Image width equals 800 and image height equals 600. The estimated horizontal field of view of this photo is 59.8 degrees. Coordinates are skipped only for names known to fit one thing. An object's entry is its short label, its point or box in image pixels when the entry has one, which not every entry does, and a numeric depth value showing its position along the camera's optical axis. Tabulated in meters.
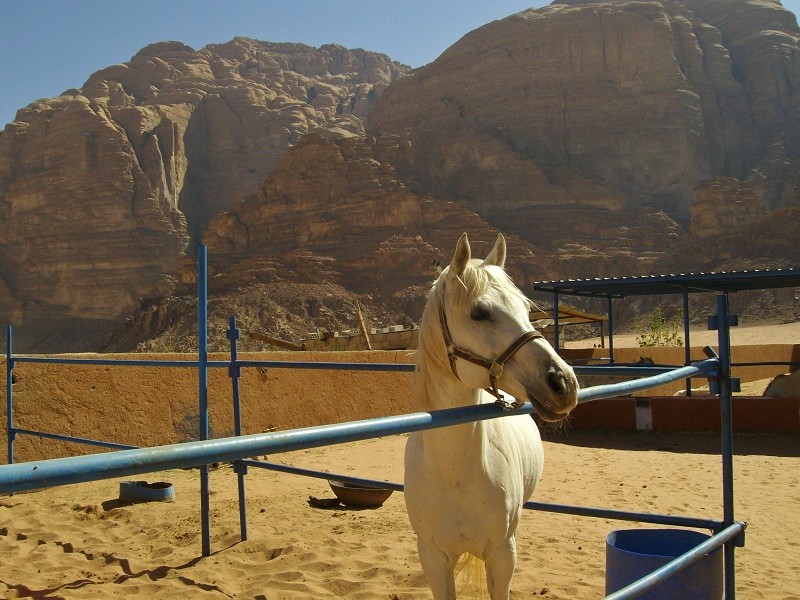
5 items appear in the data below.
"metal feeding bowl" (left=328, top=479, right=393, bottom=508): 6.40
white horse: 2.14
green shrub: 23.16
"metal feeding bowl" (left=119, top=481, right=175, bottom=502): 6.62
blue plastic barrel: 2.79
